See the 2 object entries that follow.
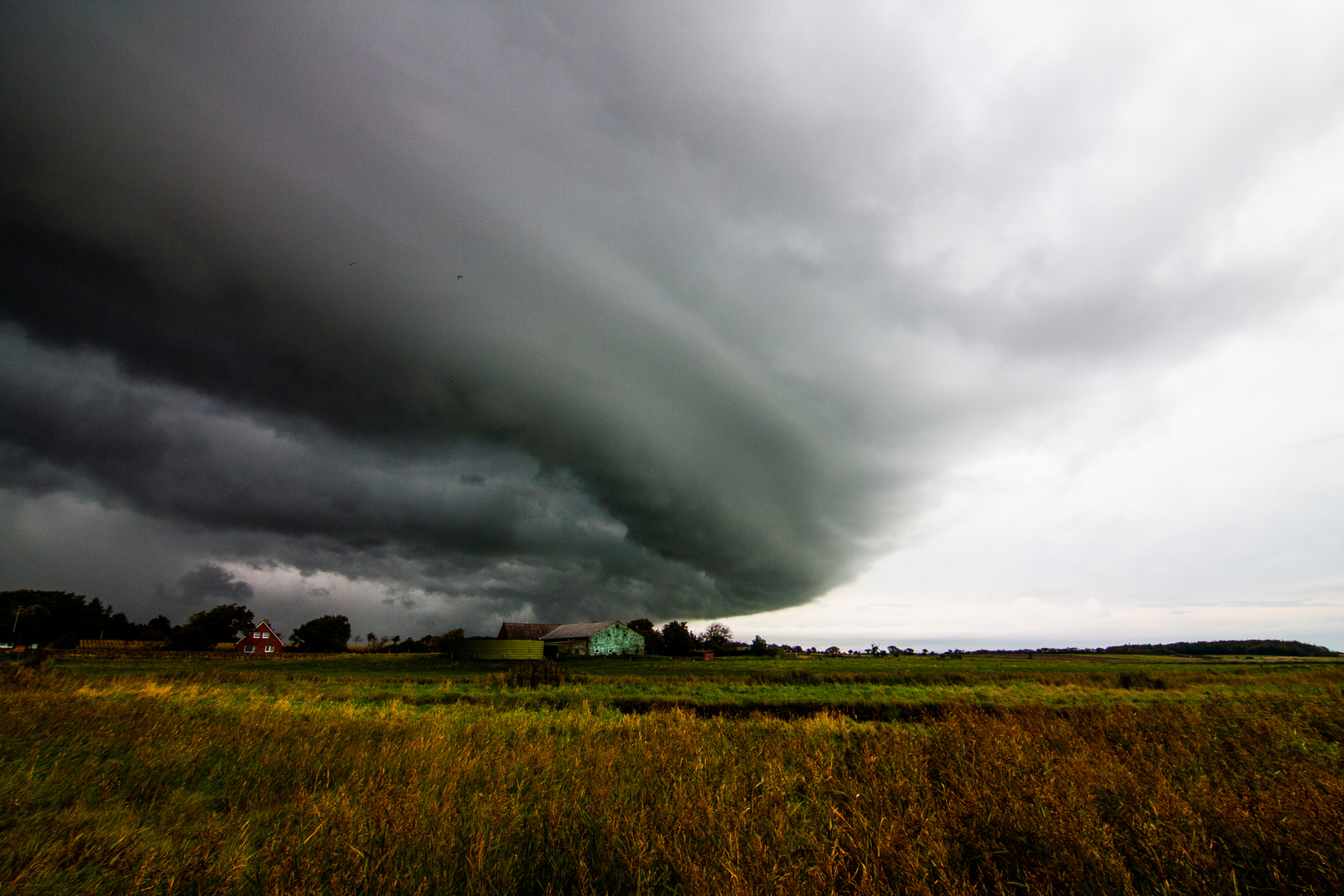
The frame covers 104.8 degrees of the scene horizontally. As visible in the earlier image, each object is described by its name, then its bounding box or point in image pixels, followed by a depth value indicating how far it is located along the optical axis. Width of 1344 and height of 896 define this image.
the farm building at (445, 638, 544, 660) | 79.69
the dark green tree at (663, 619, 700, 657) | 116.13
